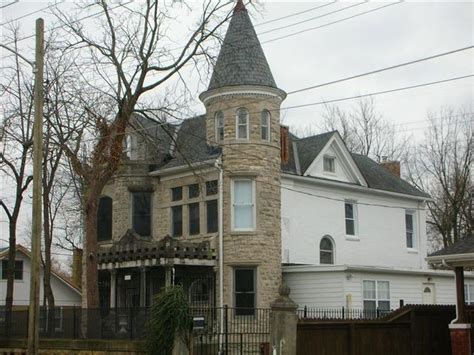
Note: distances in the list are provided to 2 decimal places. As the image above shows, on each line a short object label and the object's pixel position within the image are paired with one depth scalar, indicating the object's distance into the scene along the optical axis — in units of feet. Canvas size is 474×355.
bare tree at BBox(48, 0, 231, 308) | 90.38
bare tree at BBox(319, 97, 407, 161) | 192.58
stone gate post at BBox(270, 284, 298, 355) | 53.98
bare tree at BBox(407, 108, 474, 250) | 165.07
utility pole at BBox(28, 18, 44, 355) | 62.59
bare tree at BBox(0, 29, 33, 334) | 96.78
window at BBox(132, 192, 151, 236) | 114.93
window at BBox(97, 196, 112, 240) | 118.62
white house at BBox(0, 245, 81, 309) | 154.71
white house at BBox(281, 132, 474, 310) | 101.24
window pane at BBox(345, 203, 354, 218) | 119.85
